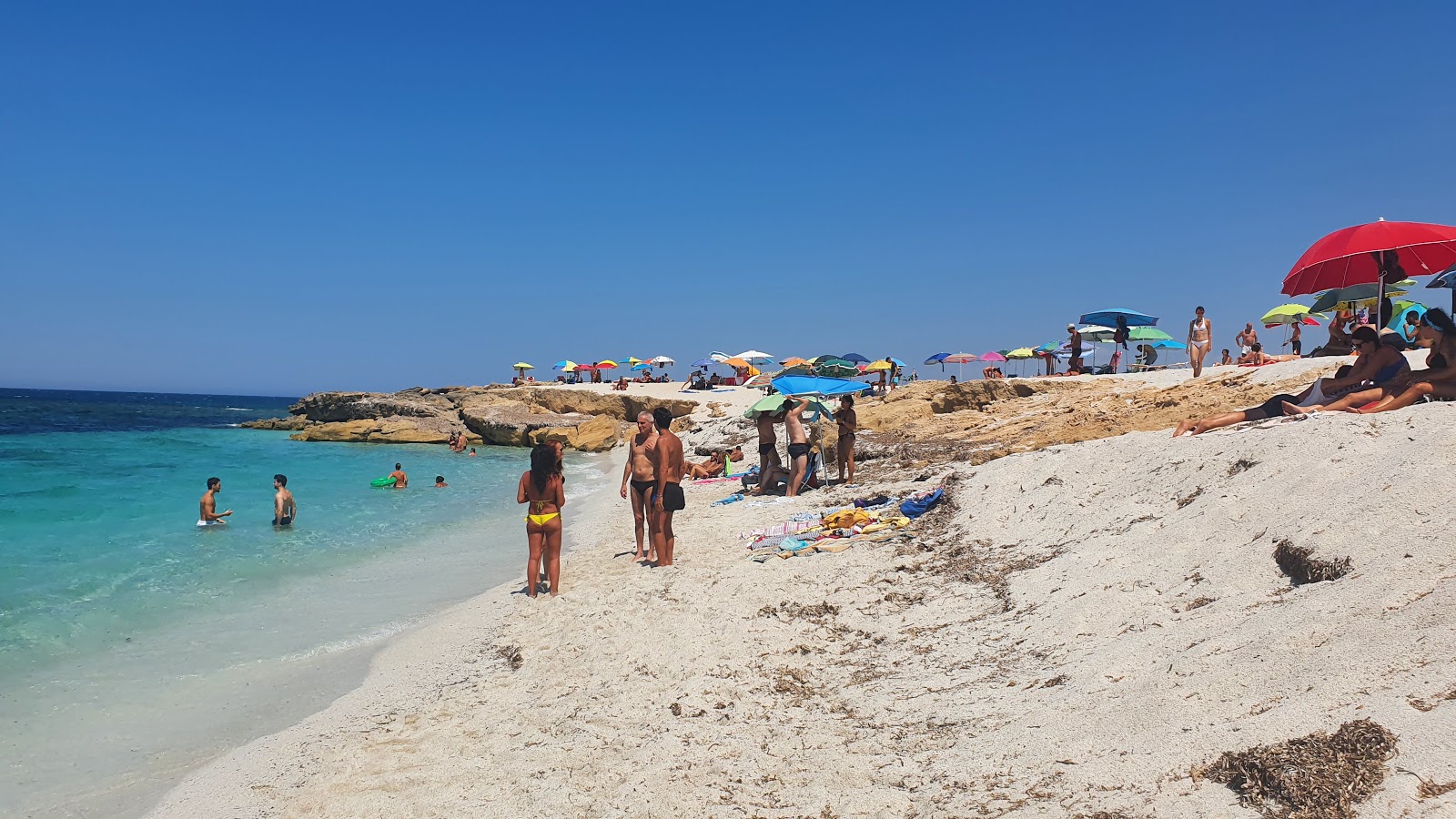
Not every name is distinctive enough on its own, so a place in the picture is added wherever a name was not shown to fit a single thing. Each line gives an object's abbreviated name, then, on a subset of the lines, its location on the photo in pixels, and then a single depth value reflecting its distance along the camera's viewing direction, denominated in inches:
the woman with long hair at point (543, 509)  302.7
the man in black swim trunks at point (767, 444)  507.8
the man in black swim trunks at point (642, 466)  343.3
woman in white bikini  585.0
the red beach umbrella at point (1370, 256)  267.6
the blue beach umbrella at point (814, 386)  478.3
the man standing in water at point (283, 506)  551.2
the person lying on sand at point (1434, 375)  258.2
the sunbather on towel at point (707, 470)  648.4
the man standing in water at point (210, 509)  546.6
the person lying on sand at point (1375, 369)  268.8
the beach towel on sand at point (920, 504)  344.5
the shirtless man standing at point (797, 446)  471.5
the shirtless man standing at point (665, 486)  328.5
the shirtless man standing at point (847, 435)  487.8
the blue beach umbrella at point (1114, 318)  770.8
